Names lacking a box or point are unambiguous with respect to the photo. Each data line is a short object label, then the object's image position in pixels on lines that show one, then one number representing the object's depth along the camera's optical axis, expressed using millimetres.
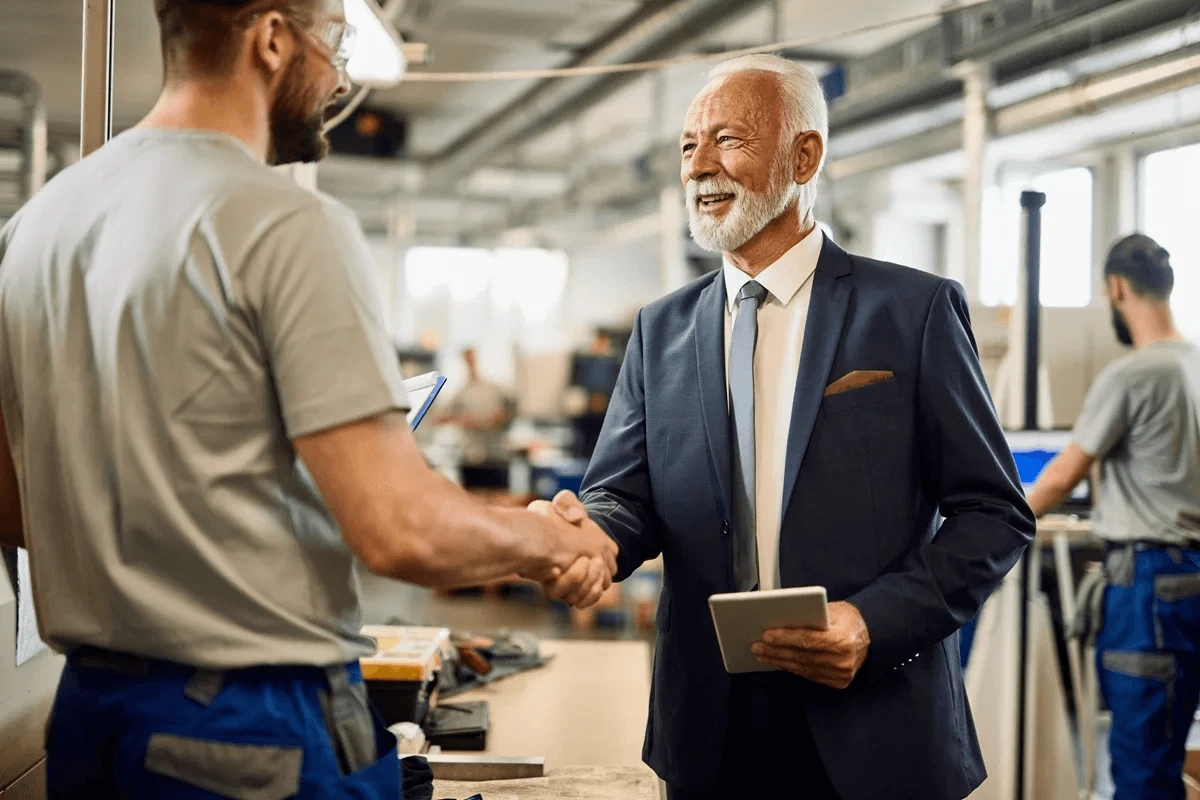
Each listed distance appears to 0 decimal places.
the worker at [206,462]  974
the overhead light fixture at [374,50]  2105
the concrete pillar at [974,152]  5141
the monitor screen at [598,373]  10039
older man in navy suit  1555
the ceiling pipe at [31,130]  3336
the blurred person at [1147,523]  3428
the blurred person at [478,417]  11055
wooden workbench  2031
